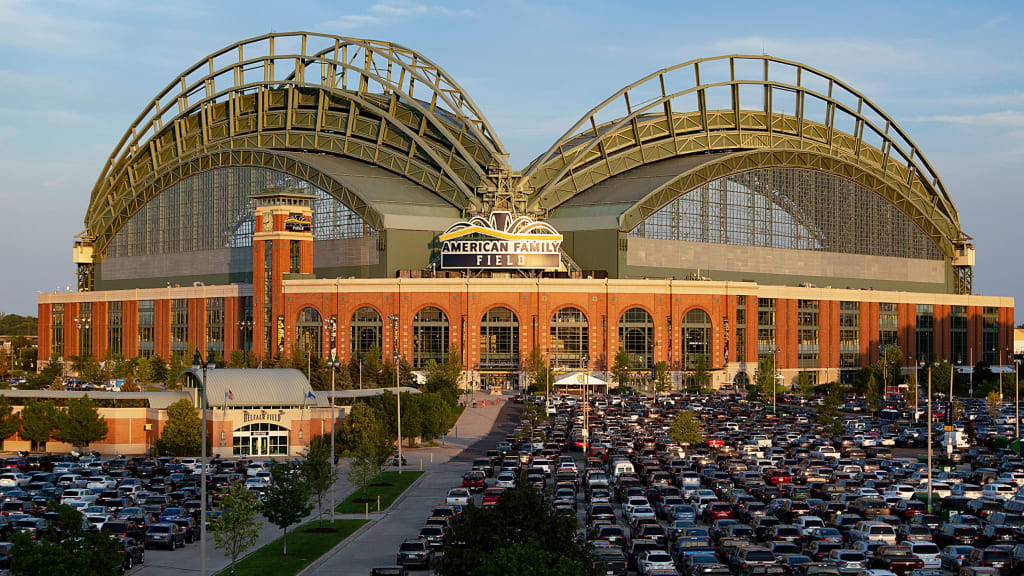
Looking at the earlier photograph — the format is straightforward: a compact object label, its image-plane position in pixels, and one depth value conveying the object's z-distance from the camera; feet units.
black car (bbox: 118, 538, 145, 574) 164.55
